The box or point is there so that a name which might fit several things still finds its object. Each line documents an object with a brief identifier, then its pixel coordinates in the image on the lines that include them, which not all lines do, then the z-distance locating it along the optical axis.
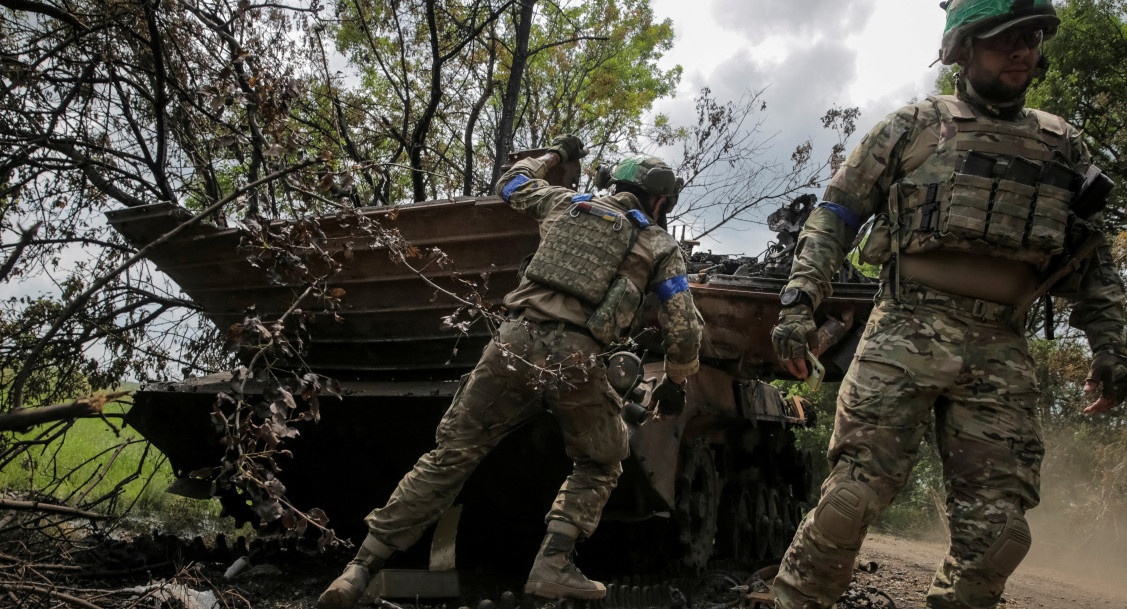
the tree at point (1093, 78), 15.12
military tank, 5.25
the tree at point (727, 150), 12.98
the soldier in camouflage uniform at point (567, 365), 4.13
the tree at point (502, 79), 9.80
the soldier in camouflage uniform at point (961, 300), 3.07
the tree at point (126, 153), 4.01
